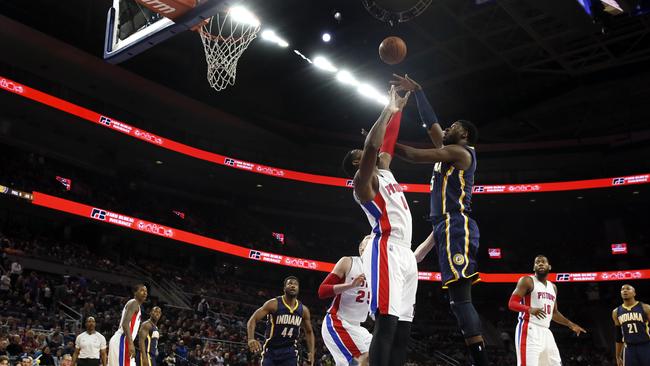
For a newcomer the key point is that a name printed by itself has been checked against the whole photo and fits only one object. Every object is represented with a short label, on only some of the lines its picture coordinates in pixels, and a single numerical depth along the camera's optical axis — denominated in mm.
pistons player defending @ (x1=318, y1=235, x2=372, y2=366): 6785
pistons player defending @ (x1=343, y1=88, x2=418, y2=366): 4332
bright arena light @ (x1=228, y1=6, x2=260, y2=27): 14562
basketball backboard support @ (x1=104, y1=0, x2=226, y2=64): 8352
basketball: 6016
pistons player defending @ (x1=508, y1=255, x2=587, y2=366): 6941
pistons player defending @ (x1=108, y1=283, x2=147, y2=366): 9422
